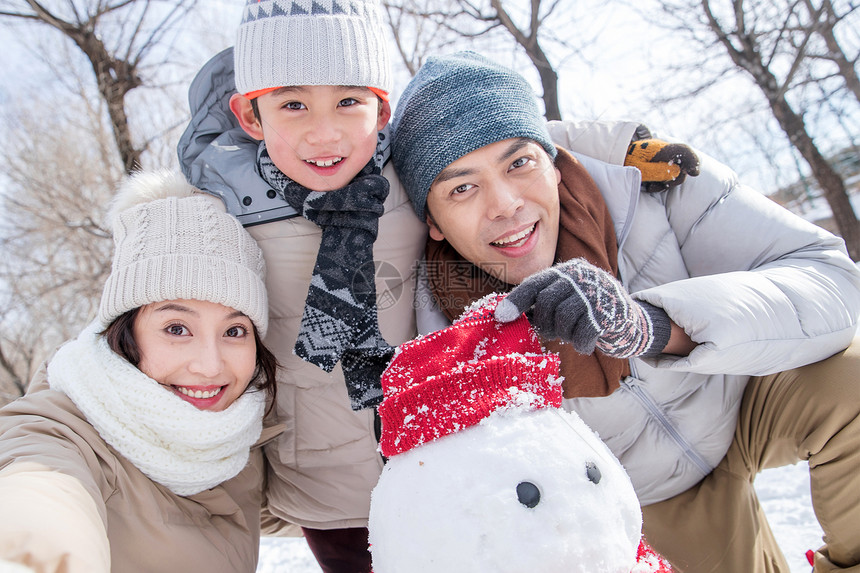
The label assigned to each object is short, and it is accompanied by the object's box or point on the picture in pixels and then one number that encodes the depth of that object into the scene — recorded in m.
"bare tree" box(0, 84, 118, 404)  6.53
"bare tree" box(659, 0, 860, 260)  6.34
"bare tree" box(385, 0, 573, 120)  5.46
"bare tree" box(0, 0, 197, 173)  6.30
